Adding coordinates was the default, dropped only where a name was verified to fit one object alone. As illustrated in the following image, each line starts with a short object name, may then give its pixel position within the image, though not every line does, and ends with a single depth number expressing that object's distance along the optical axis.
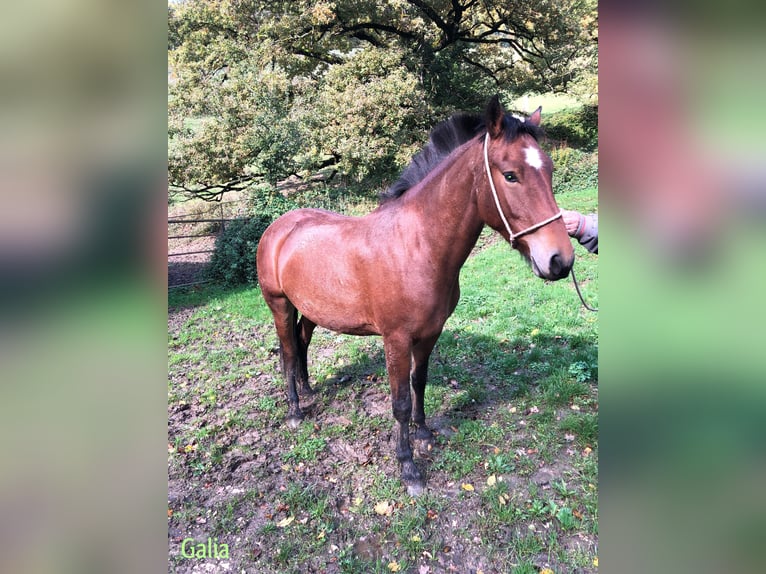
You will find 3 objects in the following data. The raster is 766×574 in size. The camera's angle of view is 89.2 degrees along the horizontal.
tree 11.89
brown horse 2.04
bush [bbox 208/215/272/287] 9.09
